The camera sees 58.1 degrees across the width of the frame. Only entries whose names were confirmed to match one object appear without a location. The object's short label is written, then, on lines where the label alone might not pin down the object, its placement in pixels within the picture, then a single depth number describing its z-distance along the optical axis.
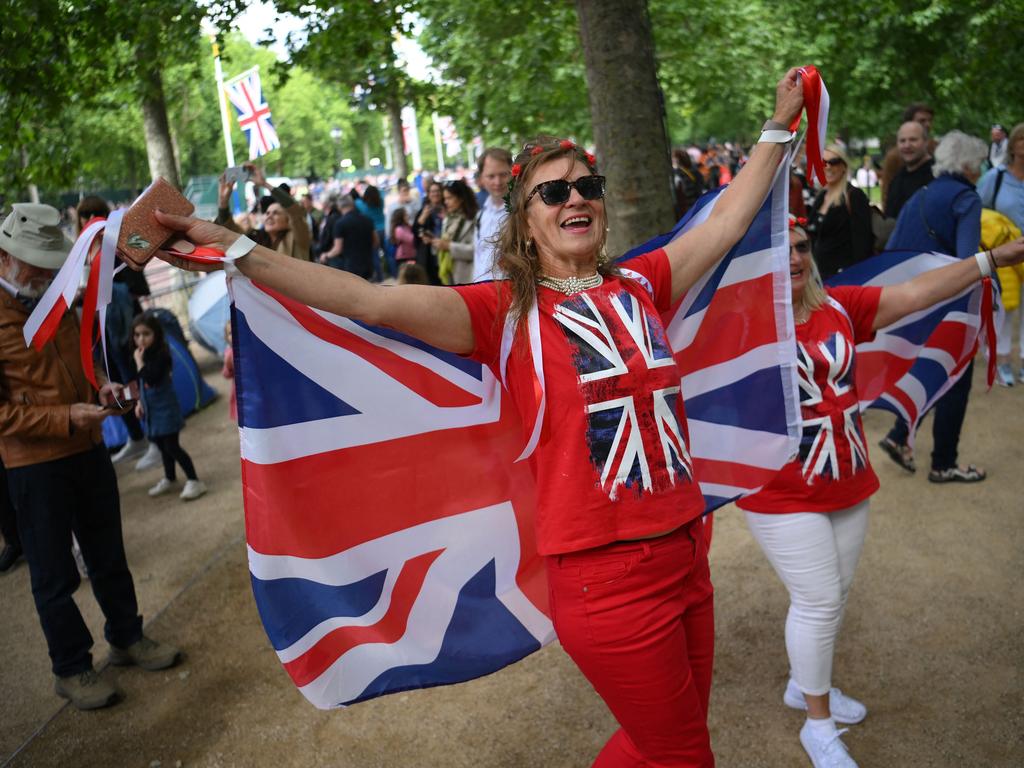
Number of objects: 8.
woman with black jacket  7.03
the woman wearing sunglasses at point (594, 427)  2.35
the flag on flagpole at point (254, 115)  13.87
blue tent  9.75
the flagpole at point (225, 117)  17.22
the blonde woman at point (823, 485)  3.21
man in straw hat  4.03
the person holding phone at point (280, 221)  5.44
